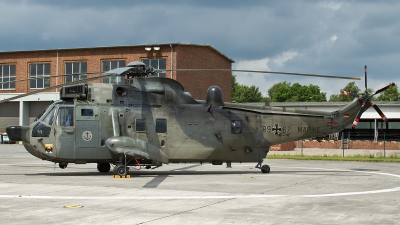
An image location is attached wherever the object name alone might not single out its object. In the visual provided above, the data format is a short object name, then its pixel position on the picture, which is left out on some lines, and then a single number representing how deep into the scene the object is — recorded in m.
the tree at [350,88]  123.63
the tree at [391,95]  112.57
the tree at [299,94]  143.75
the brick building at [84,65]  48.38
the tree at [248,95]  117.88
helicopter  16.50
